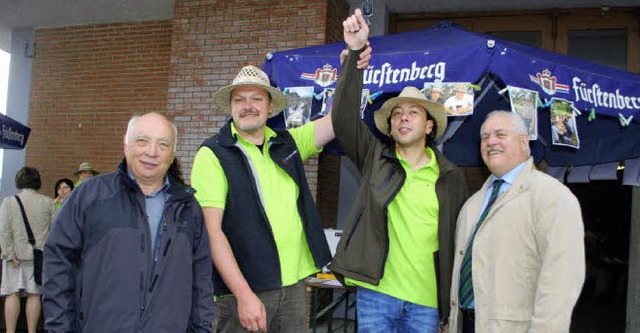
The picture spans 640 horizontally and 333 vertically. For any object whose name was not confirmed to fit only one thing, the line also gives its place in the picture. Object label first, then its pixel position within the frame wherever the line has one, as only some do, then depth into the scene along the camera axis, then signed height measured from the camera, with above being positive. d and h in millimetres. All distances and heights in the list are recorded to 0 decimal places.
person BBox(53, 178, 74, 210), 7391 -355
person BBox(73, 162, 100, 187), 7977 -87
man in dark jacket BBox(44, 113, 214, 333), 2141 -344
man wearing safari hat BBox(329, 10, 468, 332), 2807 -223
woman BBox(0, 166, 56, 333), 5758 -1039
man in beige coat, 2330 -254
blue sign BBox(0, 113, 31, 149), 7770 +409
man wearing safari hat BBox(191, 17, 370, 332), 2619 -209
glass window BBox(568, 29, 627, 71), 6902 +1965
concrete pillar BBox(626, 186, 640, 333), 6102 -815
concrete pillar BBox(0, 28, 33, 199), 9312 +1176
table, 5012 -1004
